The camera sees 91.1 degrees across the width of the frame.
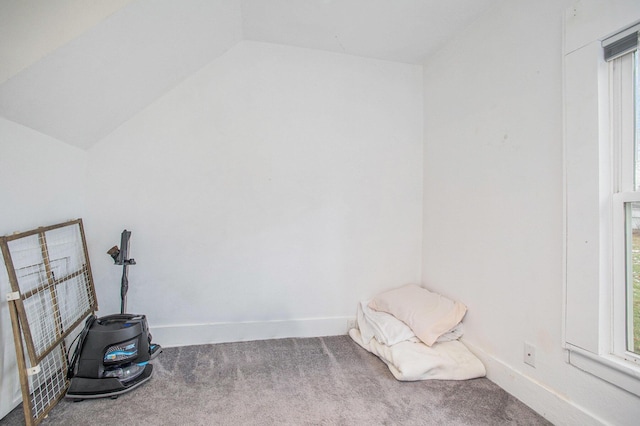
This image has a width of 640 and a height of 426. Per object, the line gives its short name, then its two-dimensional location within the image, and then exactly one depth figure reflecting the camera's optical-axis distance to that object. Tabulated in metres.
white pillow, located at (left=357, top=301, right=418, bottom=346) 2.22
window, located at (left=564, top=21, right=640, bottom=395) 1.40
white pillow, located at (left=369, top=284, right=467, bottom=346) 2.19
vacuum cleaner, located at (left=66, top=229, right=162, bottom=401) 1.76
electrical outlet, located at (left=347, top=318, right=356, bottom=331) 2.70
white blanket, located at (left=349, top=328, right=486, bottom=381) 1.98
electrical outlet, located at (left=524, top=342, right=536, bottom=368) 1.76
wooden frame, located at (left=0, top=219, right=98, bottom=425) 1.47
